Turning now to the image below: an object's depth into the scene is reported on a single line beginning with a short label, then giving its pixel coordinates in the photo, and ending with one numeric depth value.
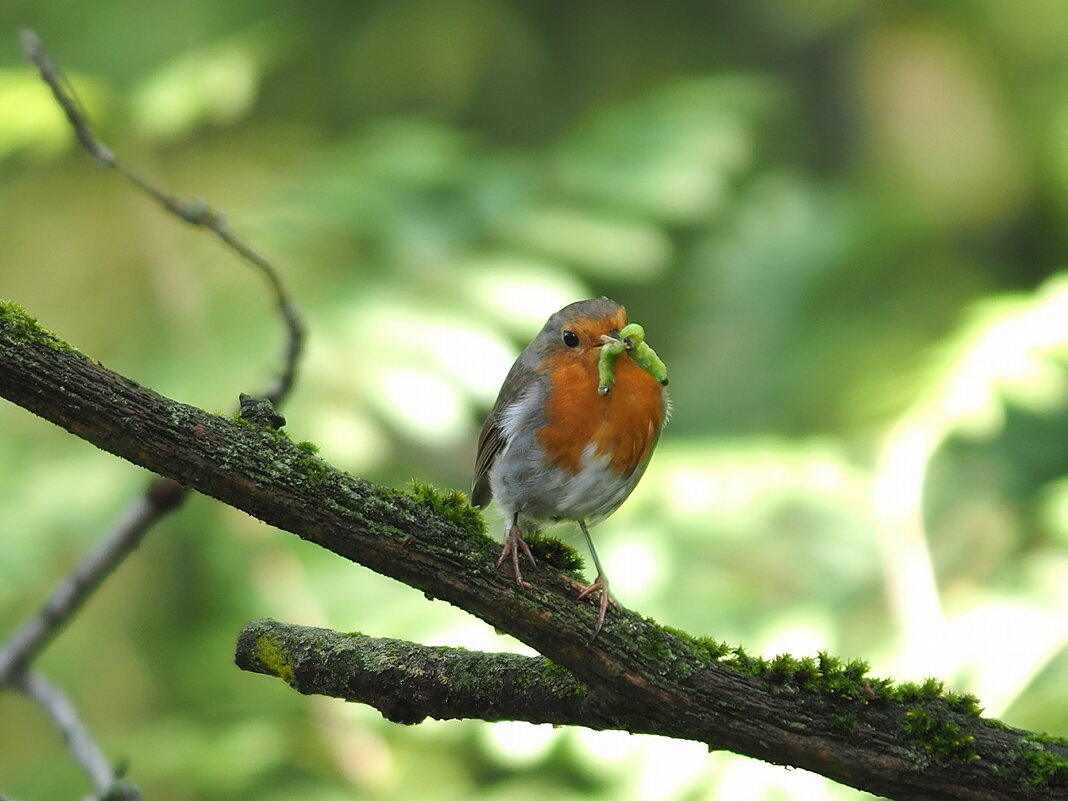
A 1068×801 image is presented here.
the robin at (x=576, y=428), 6.41
